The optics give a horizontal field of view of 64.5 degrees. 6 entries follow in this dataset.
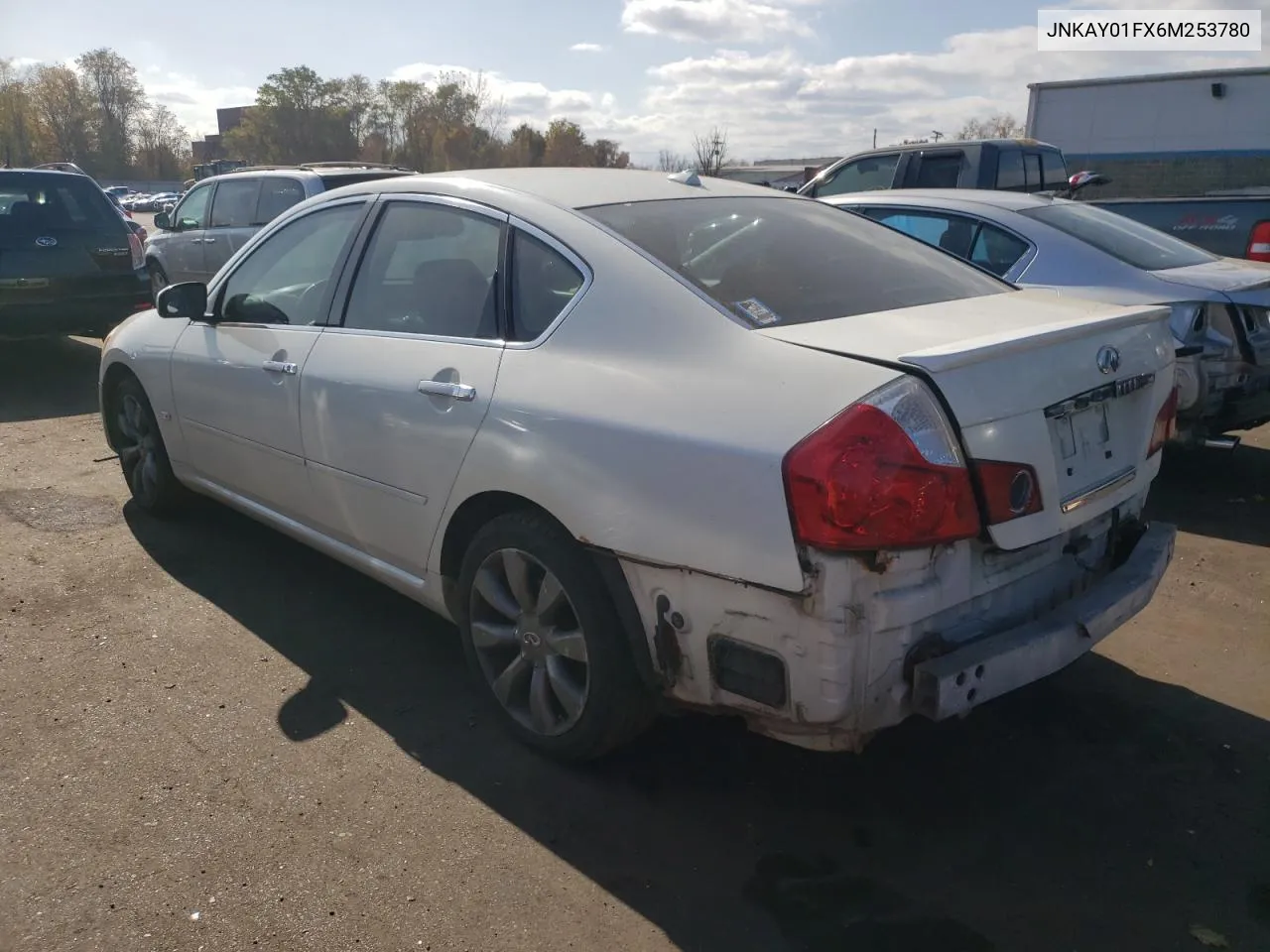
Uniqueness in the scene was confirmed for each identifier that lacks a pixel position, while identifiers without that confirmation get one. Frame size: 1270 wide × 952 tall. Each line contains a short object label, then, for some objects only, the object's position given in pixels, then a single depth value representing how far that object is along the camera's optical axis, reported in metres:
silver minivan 9.93
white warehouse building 17.86
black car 8.69
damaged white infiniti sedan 2.30
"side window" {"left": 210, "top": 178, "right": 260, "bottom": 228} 10.69
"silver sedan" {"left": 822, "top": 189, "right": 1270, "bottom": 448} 5.07
